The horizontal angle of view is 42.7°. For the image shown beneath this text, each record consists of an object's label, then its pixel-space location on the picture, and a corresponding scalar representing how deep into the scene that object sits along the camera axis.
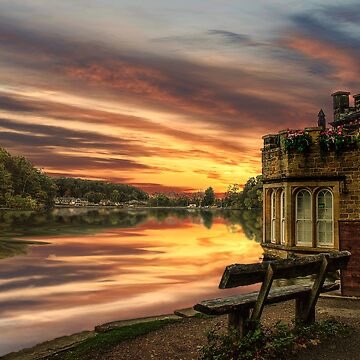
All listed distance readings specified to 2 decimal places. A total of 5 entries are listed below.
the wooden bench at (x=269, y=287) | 6.57
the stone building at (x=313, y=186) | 14.75
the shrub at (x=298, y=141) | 15.48
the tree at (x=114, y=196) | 189.88
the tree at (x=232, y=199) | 139.25
